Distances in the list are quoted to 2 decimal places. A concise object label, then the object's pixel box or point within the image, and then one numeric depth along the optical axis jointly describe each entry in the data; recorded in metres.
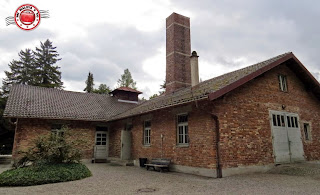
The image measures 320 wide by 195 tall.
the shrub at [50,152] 8.06
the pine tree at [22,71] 32.22
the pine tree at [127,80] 36.19
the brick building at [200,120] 8.37
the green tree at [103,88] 34.89
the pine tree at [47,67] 32.30
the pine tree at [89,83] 42.54
